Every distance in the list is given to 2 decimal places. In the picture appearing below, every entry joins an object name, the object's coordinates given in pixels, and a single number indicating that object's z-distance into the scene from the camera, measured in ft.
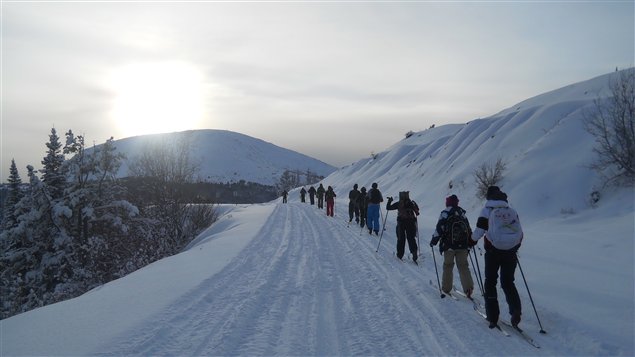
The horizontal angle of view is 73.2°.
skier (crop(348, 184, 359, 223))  67.42
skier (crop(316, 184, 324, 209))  101.02
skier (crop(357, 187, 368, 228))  61.05
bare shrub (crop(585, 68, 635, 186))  59.16
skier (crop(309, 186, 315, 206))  120.78
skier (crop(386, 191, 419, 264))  37.29
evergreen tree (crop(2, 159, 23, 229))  118.21
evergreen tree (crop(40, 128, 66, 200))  100.99
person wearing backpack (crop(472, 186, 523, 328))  20.11
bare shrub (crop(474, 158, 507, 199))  81.97
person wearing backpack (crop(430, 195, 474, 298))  25.11
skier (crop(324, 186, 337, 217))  82.89
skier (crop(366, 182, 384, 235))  55.11
